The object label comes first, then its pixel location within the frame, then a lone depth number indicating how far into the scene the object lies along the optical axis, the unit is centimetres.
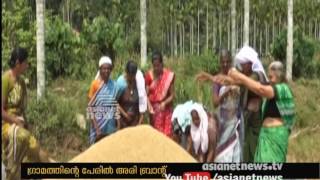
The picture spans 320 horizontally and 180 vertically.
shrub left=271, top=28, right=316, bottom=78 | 1385
